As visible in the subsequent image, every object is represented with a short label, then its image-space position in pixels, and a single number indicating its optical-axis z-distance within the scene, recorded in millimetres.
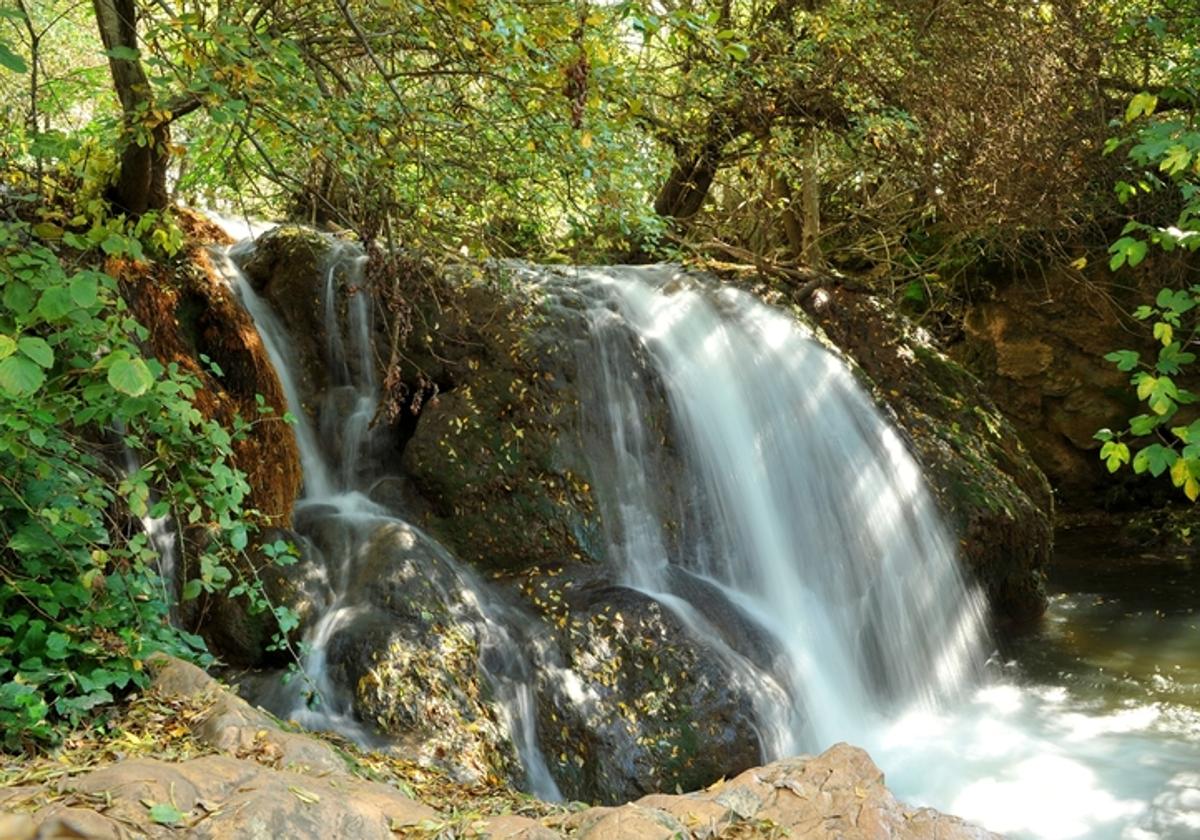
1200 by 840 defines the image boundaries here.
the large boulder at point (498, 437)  6383
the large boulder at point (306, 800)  2158
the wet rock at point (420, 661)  4746
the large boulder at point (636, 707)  5246
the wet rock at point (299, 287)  6918
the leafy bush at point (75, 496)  2824
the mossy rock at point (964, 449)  8156
